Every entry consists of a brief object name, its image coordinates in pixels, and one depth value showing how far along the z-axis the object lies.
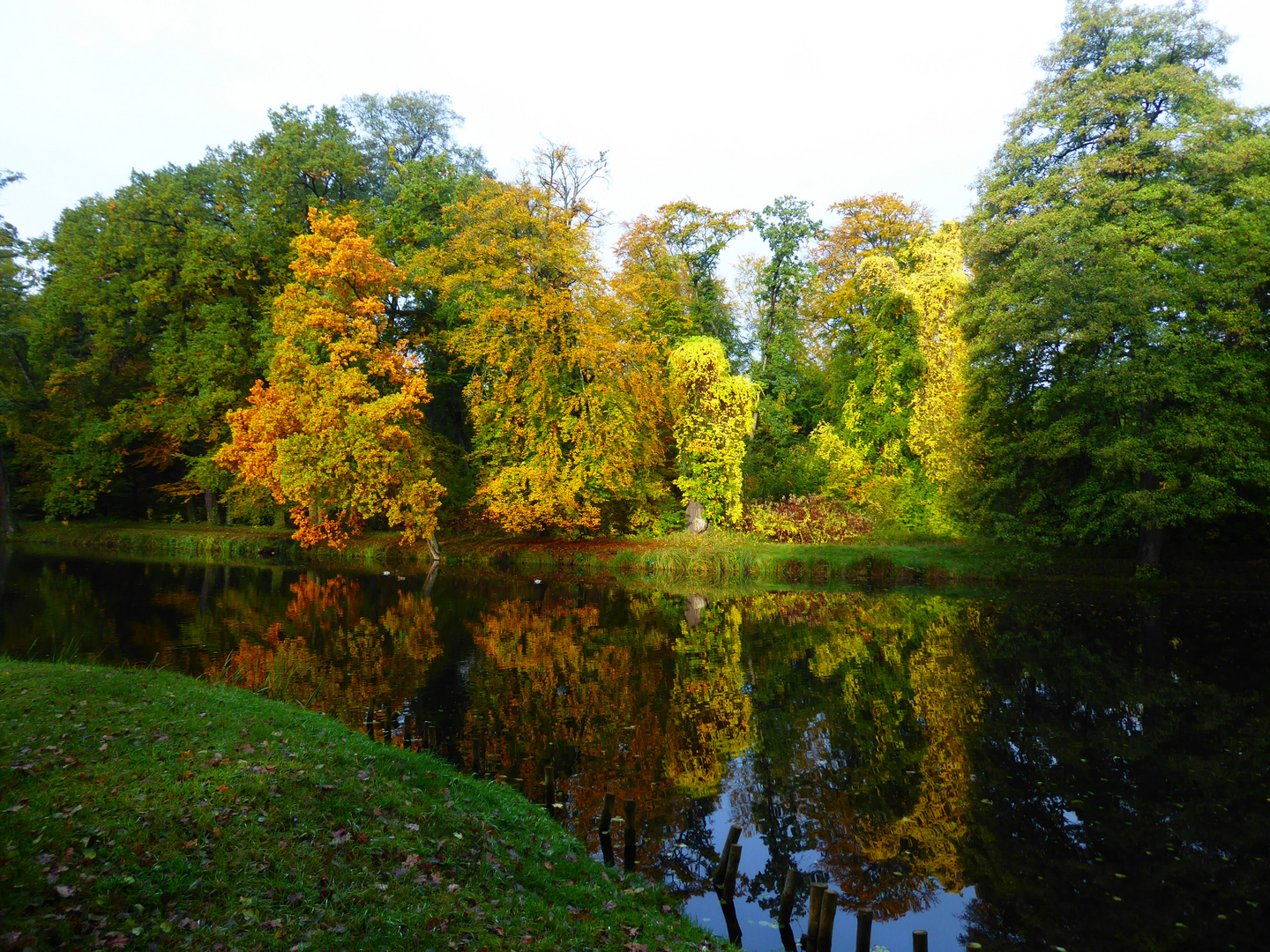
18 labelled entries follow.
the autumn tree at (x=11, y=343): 31.00
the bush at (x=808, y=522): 28.03
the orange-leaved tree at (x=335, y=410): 26.80
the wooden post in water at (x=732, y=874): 6.49
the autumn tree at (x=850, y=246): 33.19
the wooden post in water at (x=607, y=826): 7.27
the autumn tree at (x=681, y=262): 32.81
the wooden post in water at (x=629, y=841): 7.00
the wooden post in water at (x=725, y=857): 6.43
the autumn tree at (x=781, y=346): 32.31
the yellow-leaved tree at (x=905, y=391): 28.11
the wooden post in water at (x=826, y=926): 5.19
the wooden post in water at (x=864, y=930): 5.10
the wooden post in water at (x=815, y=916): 5.23
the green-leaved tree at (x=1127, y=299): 19.83
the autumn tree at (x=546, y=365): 27.45
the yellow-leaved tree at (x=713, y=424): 28.25
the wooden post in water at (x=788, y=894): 5.89
